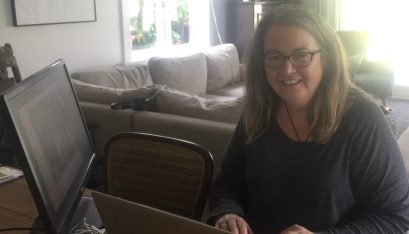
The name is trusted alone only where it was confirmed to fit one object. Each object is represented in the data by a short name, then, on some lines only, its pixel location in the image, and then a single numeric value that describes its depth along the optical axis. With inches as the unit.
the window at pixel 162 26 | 162.4
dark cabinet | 202.5
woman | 43.4
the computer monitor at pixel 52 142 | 30.9
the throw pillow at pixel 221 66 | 169.5
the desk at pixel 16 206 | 45.8
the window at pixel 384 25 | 205.8
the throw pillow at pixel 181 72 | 145.7
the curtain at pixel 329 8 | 203.5
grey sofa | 80.0
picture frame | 114.8
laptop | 31.6
